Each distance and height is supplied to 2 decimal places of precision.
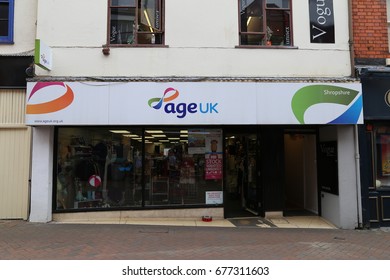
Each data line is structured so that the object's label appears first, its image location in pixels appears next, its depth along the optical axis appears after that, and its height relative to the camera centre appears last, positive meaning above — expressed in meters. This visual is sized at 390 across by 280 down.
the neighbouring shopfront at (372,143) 9.20 +0.55
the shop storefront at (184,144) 8.86 +0.56
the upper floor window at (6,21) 9.48 +3.74
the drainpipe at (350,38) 9.58 +3.25
